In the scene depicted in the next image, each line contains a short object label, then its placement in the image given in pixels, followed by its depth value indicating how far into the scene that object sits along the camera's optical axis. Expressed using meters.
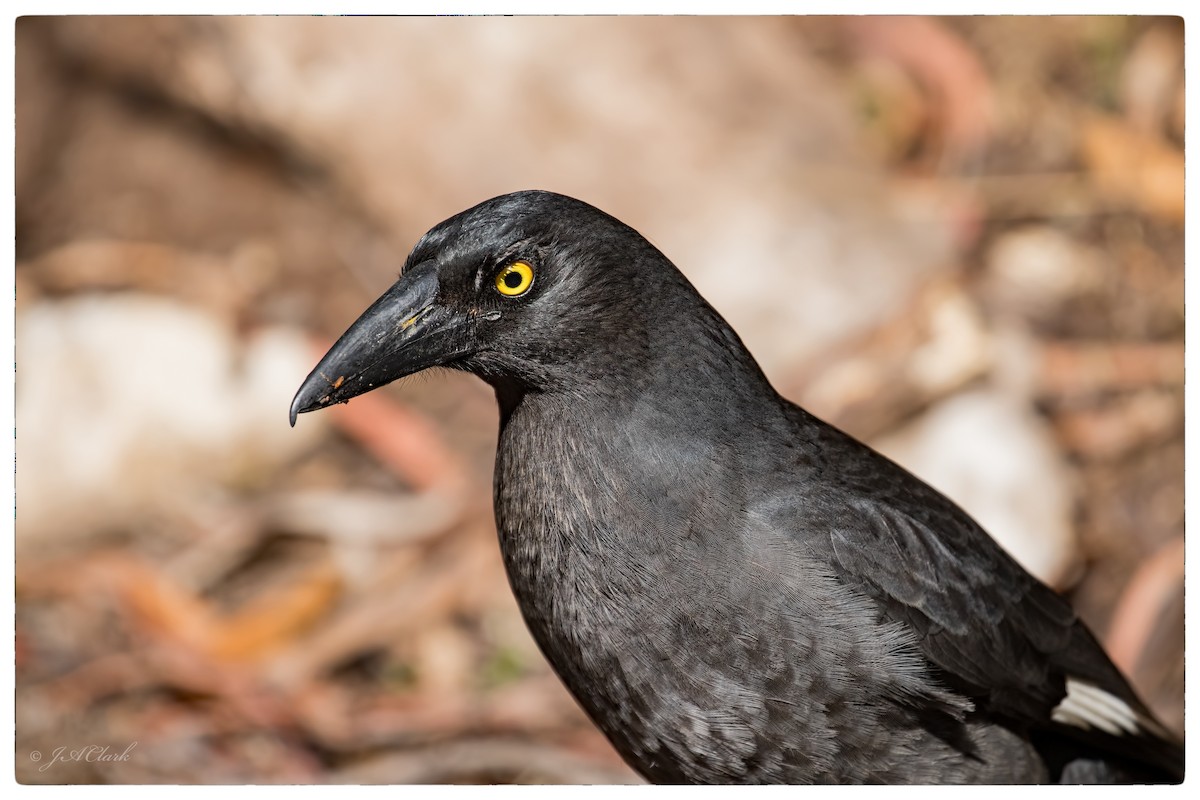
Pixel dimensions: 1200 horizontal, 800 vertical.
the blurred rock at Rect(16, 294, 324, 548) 9.14
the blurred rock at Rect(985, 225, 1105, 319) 9.93
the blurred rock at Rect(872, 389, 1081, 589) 8.63
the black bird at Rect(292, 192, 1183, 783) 4.30
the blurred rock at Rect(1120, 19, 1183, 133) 9.10
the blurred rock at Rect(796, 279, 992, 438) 8.73
